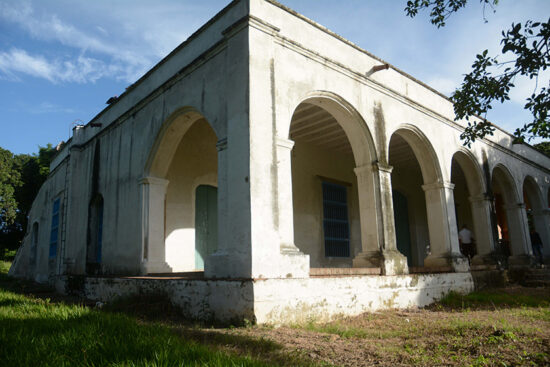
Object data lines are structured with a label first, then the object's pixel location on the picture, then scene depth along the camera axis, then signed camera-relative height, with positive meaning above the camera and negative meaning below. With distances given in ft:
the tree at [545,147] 50.54 +13.54
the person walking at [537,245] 42.19 +1.25
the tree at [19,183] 77.36 +17.00
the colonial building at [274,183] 18.40 +5.64
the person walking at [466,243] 35.37 +1.41
